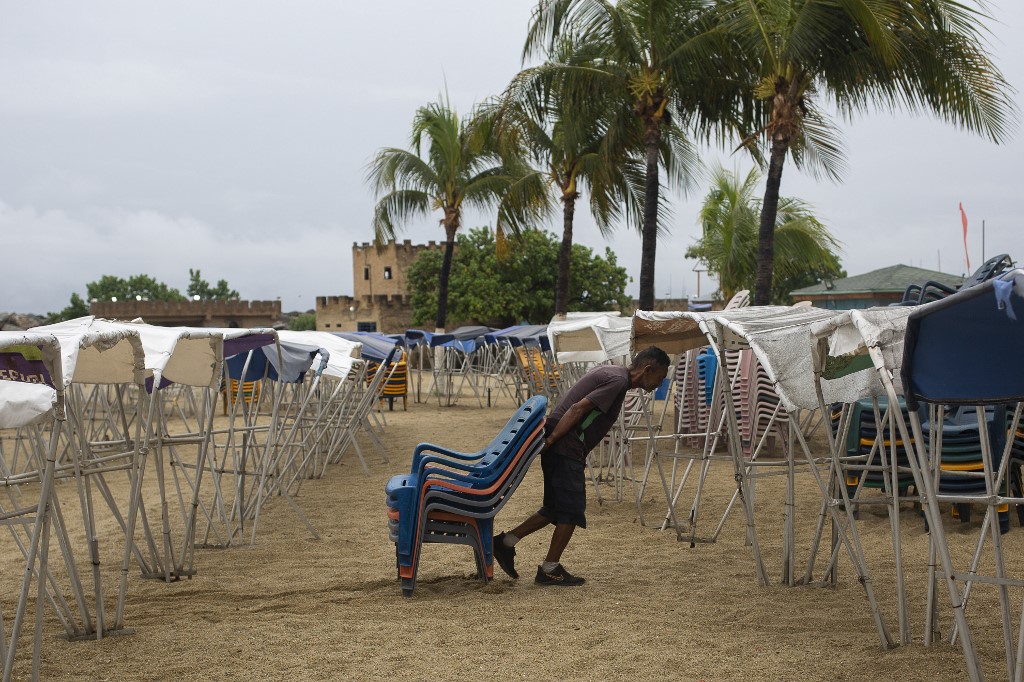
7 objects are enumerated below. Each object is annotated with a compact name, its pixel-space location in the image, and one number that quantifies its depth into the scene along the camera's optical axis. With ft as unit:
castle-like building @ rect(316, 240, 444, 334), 163.94
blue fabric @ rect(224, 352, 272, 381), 26.61
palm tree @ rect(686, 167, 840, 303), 77.71
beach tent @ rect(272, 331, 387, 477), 30.83
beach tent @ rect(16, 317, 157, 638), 13.20
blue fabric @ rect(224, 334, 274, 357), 19.67
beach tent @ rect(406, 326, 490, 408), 68.49
